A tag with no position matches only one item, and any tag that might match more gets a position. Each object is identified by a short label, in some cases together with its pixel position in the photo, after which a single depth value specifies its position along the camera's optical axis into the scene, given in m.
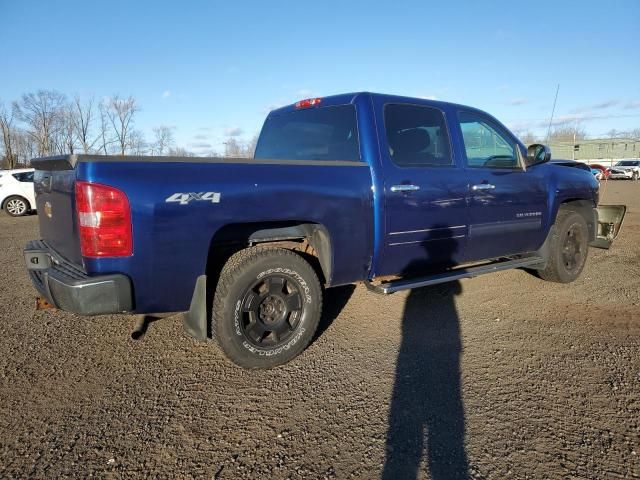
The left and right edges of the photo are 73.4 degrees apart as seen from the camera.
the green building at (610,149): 56.84
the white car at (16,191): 13.70
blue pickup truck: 2.58
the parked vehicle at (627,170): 33.22
